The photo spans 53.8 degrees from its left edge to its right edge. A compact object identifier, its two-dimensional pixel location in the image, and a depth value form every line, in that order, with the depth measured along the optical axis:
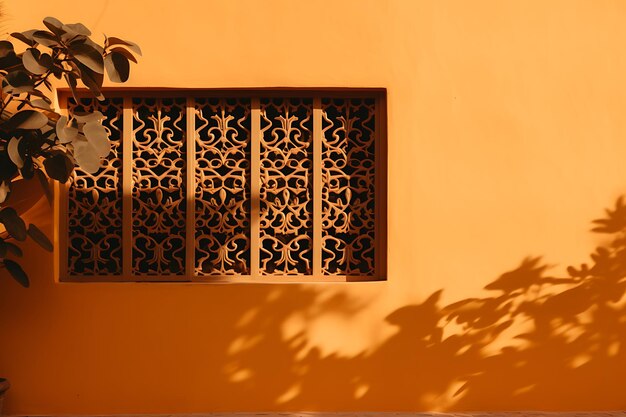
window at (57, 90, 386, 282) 4.82
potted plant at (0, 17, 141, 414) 3.62
